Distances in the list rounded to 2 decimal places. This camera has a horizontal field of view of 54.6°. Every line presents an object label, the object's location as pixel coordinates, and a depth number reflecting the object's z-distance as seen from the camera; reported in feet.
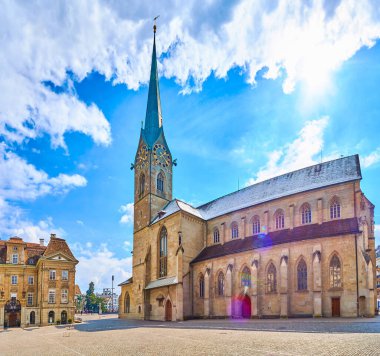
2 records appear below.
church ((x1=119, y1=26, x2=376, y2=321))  101.30
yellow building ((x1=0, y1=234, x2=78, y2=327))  164.04
